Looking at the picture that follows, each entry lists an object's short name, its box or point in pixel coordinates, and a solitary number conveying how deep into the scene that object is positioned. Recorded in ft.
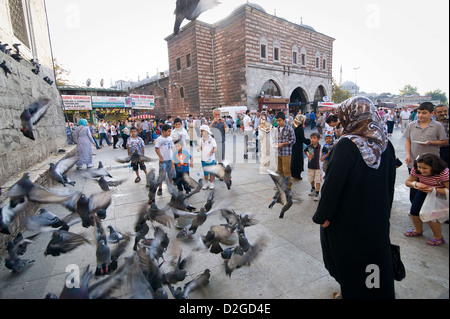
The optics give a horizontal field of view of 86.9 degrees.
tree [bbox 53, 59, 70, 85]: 94.31
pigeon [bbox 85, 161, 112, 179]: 14.21
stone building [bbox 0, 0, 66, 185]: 15.48
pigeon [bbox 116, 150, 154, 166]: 18.82
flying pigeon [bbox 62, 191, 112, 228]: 10.05
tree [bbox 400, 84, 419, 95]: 274.77
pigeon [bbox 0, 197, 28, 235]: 9.05
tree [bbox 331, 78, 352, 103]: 153.26
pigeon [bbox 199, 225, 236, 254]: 9.49
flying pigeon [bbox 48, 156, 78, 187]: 13.00
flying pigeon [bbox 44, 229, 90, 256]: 9.09
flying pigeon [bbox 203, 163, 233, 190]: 16.83
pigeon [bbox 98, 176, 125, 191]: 13.83
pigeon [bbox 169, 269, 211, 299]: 7.34
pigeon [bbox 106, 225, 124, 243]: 10.50
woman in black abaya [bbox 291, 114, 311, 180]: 19.53
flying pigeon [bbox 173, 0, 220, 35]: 7.94
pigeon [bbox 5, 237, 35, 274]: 9.23
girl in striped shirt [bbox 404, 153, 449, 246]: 9.22
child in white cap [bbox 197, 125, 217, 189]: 18.97
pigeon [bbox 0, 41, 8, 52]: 14.95
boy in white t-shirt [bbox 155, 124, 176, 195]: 18.90
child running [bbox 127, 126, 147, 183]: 22.33
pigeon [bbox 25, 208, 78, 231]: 10.83
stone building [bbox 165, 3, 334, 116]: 74.18
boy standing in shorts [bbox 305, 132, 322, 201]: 16.92
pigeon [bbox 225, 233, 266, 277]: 8.98
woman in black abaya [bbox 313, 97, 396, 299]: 6.00
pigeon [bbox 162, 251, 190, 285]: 7.87
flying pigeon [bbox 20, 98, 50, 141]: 12.17
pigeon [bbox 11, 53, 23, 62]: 17.58
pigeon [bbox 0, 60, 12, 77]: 14.64
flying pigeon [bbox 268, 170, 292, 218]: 12.58
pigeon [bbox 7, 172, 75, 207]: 9.46
